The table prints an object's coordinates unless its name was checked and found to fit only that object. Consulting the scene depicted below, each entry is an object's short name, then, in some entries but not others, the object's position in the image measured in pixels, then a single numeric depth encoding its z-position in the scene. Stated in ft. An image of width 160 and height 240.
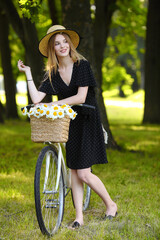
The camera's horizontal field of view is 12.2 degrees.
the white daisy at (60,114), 20.75
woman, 23.55
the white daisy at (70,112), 21.13
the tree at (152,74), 87.58
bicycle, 21.17
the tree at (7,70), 95.17
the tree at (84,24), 46.13
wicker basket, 20.87
